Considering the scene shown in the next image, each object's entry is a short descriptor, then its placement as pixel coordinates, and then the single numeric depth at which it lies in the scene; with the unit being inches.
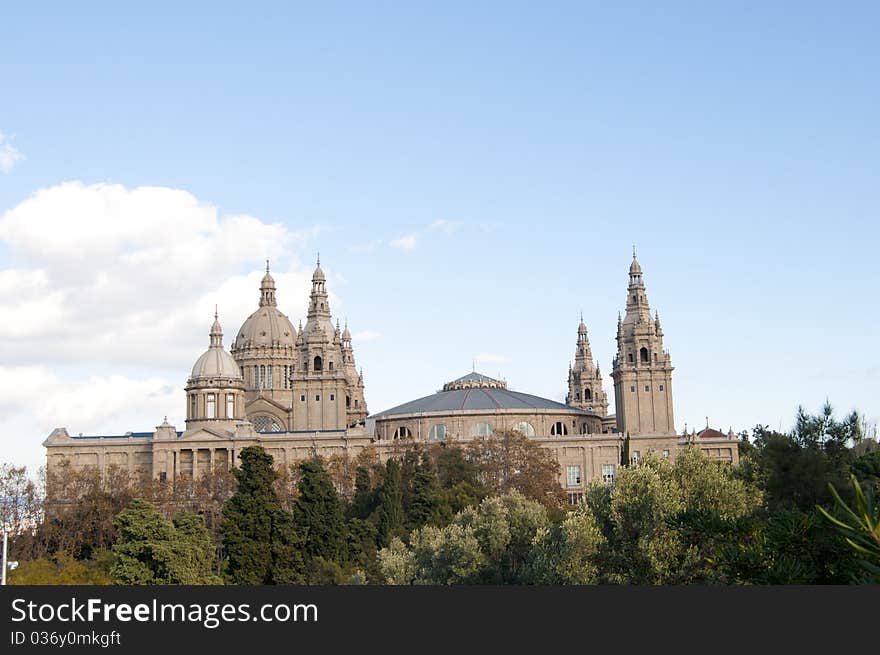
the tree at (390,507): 3260.3
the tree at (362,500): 3702.0
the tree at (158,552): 2701.8
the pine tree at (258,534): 2785.4
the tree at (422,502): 3437.5
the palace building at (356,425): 5989.2
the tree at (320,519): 2960.1
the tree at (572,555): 2012.8
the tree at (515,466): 4594.0
